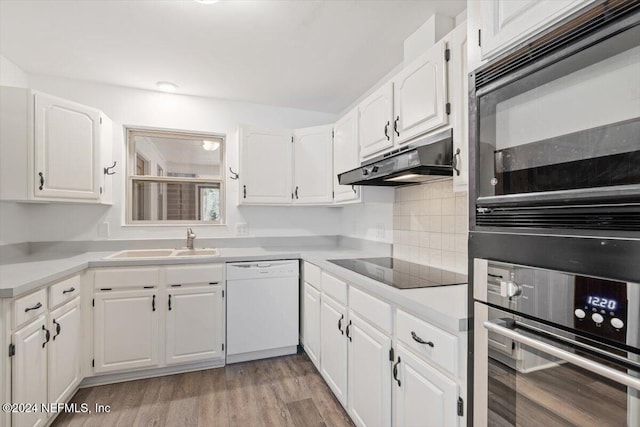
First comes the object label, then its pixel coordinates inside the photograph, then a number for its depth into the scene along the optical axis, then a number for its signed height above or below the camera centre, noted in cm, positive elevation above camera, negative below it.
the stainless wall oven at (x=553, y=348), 64 -32
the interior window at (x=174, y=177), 299 +34
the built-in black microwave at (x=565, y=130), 63 +20
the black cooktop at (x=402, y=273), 157 -35
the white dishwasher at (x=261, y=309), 257 -81
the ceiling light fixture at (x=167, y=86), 280 +114
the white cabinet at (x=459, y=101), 138 +50
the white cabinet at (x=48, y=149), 213 +46
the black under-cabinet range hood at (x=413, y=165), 146 +24
